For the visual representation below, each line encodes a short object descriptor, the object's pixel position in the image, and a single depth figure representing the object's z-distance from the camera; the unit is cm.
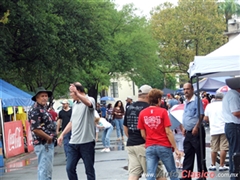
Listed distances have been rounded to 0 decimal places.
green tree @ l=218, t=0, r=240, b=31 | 7563
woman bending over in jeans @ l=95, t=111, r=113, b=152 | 2081
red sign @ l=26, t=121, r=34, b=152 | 2584
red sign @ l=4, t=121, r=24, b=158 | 2266
